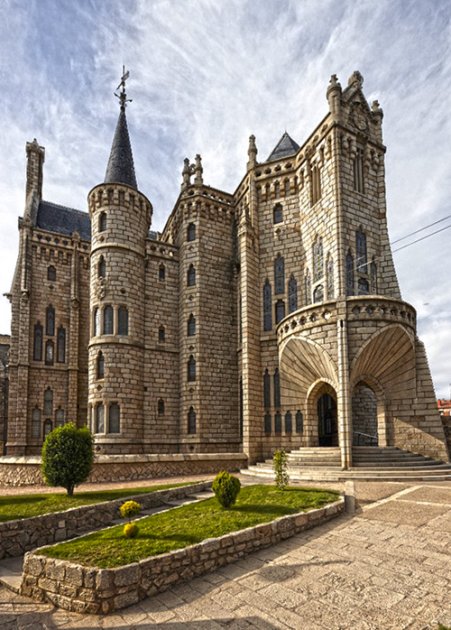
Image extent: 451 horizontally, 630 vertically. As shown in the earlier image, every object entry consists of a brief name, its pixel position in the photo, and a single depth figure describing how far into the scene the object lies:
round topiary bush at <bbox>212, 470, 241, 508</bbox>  10.48
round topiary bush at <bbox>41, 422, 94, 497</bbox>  13.09
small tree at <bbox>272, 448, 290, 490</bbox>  12.66
